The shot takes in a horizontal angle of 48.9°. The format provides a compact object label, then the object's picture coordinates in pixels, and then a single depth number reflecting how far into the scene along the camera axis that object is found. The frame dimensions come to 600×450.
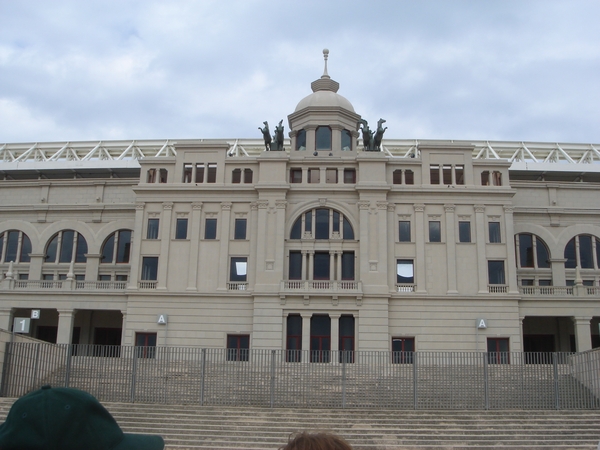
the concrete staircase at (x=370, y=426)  27.47
